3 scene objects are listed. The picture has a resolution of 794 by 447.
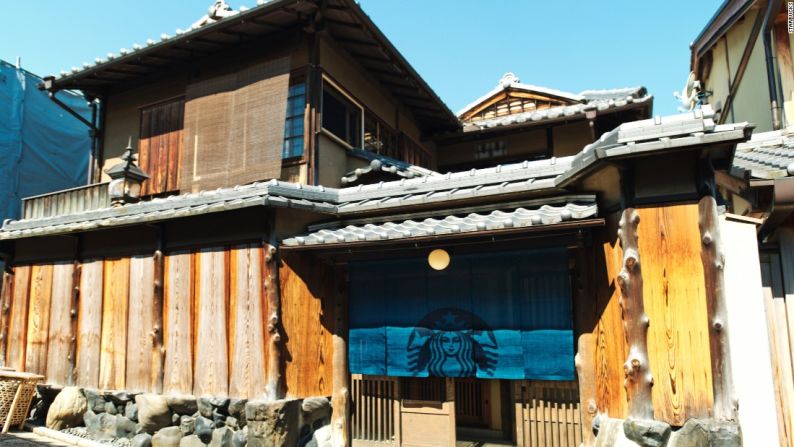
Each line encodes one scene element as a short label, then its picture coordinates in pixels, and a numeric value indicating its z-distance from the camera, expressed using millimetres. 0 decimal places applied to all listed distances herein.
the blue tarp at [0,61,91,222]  17438
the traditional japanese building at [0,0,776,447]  6035
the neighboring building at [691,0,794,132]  10000
